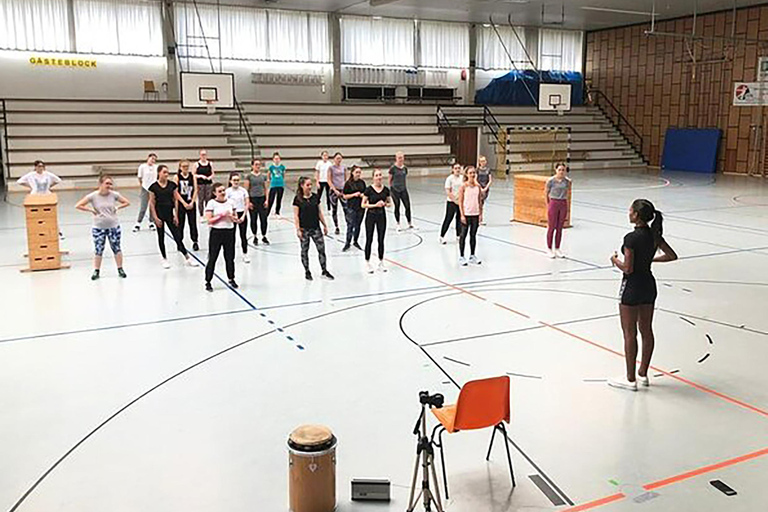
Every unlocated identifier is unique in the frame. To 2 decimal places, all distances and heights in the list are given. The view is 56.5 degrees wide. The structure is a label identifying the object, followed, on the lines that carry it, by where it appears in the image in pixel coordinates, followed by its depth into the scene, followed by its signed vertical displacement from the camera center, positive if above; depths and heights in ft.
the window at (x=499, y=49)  109.91 +13.38
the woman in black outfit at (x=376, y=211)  35.17 -3.70
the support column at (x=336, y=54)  99.66 +11.46
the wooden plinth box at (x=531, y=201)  51.11 -4.72
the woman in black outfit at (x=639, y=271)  19.77 -3.72
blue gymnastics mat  95.30 -1.96
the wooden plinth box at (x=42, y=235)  36.22 -4.82
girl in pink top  37.01 -3.80
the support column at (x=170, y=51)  90.17 +10.87
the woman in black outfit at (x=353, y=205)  39.45 -3.88
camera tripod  13.42 -6.25
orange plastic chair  14.30 -5.46
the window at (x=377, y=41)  101.55 +13.59
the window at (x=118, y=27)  86.28 +13.51
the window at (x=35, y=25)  82.43 +13.11
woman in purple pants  38.75 -3.63
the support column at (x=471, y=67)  108.88 +10.44
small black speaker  14.57 -7.13
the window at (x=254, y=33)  92.02 +13.70
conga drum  13.66 -6.33
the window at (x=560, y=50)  113.80 +13.66
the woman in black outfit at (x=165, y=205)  36.86 -3.45
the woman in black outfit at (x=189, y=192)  40.48 -3.13
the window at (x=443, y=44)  106.11 +13.59
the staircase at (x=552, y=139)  99.35 -0.45
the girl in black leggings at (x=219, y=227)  31.94 -3.99
